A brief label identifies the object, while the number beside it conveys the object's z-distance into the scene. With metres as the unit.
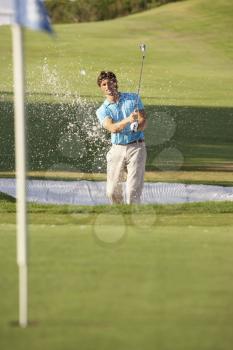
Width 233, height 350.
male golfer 22.09
